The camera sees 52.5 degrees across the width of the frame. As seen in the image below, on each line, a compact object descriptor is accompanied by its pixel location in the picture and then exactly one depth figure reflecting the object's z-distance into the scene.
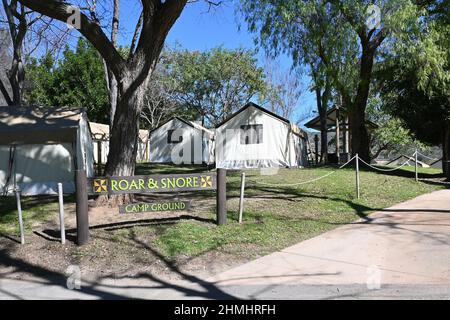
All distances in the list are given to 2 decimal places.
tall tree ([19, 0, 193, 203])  9.34
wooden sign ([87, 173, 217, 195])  7.80
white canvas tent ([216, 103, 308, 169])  24.50
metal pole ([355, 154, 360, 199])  11.28
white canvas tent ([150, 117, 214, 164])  33.28
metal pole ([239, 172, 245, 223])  8.69
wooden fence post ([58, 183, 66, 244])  7.35
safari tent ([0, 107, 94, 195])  14.14
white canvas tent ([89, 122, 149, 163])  32.94
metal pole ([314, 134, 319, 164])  29.97
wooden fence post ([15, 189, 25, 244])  7.51
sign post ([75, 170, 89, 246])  7.26
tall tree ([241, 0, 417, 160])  16.94
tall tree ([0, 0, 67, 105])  16.03
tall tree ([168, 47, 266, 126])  39.31
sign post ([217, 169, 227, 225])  8.37
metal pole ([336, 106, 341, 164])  26.72
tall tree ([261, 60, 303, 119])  45.31
